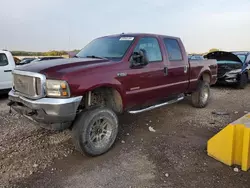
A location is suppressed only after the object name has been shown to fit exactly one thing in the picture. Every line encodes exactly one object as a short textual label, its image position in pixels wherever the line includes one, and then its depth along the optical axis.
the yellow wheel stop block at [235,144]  3.11
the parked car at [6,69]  7.53
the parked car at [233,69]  10.18
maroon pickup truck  3.11
